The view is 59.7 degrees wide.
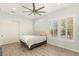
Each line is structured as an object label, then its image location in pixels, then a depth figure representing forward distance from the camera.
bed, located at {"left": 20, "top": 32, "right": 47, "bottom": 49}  2.50
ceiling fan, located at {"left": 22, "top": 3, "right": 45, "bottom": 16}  1.71
